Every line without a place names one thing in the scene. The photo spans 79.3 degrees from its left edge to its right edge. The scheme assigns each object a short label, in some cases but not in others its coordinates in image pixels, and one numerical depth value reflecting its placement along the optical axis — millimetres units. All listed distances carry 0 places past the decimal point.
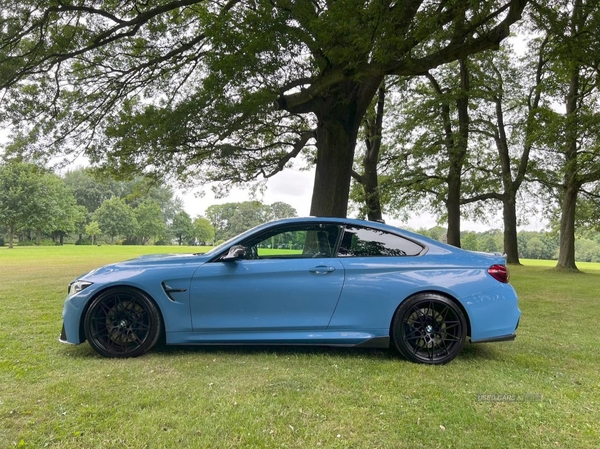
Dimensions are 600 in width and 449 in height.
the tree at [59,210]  46553
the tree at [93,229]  54750
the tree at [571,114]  8047
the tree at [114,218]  59719
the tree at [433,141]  17094
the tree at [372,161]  16891
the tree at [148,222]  63656
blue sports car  3557
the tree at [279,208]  25617
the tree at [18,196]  44281
